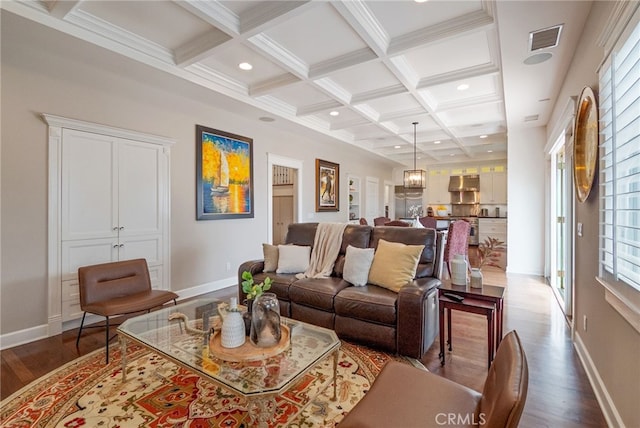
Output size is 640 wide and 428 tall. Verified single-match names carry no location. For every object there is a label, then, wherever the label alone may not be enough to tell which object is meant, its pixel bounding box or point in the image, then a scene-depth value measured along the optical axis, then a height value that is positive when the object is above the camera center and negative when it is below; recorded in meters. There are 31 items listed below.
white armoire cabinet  2.87 +0.12
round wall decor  2.01 +0.53
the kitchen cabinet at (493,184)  8.74 +0.87
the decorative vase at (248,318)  1.83 -0.65
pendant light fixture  6.41 +0.77
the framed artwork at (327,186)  6.41 +0.64
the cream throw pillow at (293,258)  3.29 -0.50
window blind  1.42 +0.28
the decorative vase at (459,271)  2.44 -0.48
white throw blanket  3.21 -0.41
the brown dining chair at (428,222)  5.94 -0.17
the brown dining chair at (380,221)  6.24 -0.16
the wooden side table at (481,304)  2.16 -0.68
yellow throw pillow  2.65 -0.48
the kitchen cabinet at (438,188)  9.62 +0.86
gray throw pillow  2.86 -0.51
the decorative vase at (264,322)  1.72 -0.64
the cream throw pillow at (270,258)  3.38 -0.51
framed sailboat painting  4.12 +0.59
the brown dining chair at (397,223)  5.24 -0.17
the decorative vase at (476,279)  2.37 -0.53
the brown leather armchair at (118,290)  2.52 -0.72
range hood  9.10 +0.96
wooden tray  1.60 -0.77
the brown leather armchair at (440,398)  0.86 -0.75
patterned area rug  1.68 -1.17
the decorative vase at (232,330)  1.70 -0.68
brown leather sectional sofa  2.32 -0.76
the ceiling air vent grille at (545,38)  2.41 +1.49
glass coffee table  1.37 -0.80
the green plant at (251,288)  1.75 -0.44
